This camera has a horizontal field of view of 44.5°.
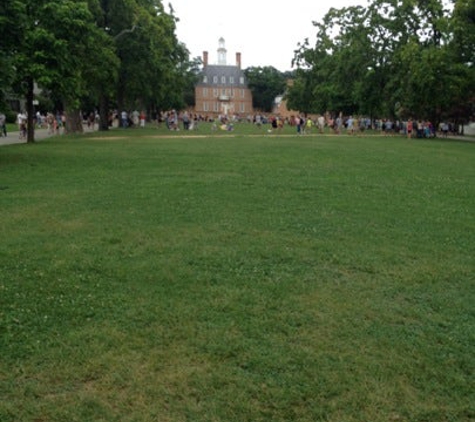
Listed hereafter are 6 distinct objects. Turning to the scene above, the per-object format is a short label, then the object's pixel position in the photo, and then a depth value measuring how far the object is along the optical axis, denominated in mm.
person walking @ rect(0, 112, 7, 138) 35225
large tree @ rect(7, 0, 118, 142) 22750
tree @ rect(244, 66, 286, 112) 137375
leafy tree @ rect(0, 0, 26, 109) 16406
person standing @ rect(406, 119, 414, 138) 43750
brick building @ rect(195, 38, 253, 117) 137875
